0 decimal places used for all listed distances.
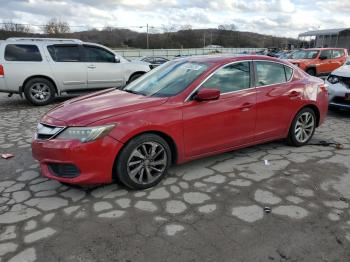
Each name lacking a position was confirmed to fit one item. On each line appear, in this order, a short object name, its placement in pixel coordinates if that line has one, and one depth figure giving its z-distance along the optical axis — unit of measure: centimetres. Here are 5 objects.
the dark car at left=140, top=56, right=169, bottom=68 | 2390
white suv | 923
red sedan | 360
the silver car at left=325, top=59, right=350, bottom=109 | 753
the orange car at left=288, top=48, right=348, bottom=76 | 1603
